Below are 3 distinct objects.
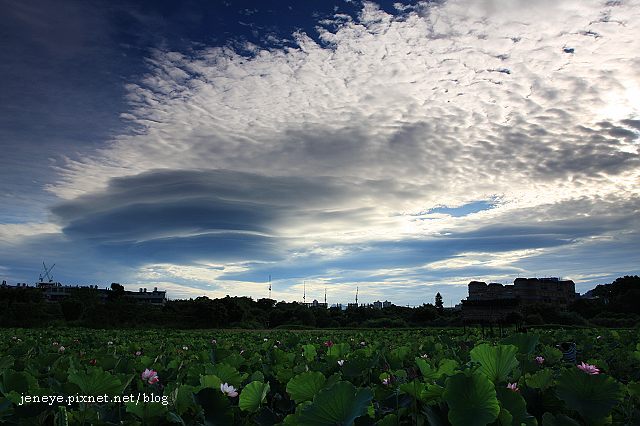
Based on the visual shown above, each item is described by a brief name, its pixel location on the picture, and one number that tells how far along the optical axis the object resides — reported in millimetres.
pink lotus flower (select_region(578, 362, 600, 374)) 2717
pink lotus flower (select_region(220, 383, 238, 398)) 2491
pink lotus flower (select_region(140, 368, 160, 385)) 3246
